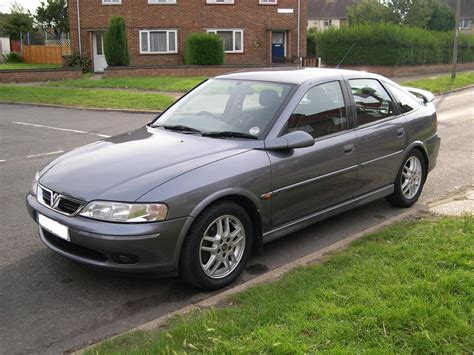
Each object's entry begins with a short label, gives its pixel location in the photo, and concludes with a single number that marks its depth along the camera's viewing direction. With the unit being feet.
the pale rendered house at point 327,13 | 254.88
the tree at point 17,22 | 170.30
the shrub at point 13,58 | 154.40
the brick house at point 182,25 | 101.04
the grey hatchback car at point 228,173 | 12.81
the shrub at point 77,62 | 100.32
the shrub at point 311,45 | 136.56
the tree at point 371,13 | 183.62
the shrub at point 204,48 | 91.30
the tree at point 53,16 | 178.19
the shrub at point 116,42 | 87.76
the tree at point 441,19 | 194.83
